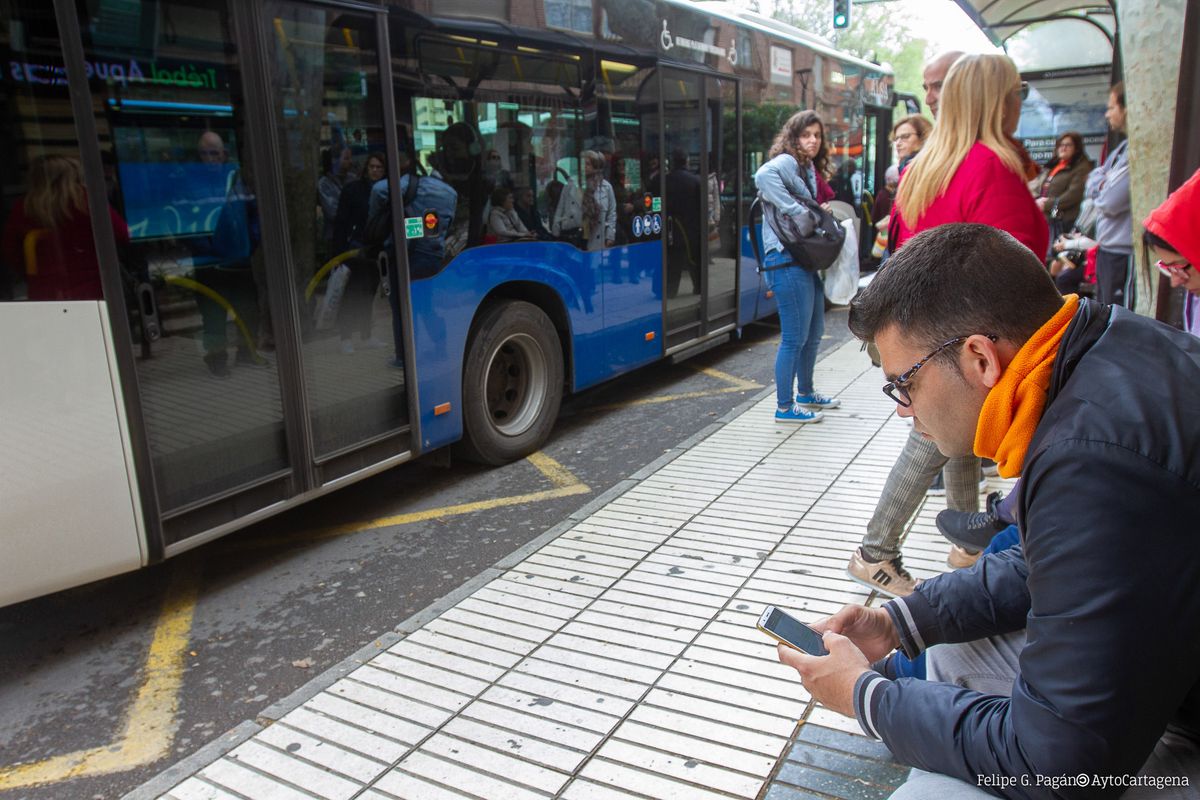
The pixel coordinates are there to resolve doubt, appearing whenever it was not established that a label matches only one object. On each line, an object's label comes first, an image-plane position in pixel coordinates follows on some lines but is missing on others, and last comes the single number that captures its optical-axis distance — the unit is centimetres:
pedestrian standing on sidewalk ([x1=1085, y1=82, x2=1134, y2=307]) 529
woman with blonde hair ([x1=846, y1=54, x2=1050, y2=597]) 353
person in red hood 282
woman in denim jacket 576
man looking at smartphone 126
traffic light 1892
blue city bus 317
